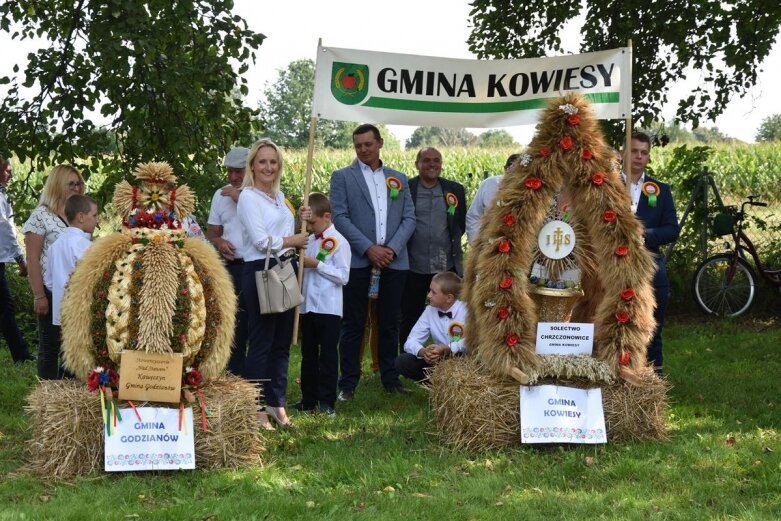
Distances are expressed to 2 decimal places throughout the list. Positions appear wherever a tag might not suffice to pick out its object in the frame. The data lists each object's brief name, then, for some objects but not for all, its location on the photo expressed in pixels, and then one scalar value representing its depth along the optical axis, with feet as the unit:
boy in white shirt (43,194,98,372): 21.17
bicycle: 38.24
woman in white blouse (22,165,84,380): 24.04
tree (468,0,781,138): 37.47
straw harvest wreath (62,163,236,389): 18.28
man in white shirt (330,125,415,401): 25.82
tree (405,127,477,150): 158.87
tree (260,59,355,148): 153.17
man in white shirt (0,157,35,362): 30.76
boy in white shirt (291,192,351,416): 23.56
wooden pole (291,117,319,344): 22.34
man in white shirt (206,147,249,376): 25.22
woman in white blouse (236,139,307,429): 21.44
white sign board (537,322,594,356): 20.89
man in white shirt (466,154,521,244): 27.81
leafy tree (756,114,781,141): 158.66
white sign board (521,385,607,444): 20.10
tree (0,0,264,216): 30.78
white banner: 23.36
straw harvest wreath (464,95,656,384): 20.58
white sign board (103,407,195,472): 18.22
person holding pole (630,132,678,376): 24.88
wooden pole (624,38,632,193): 21.89
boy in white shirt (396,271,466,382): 23.90
